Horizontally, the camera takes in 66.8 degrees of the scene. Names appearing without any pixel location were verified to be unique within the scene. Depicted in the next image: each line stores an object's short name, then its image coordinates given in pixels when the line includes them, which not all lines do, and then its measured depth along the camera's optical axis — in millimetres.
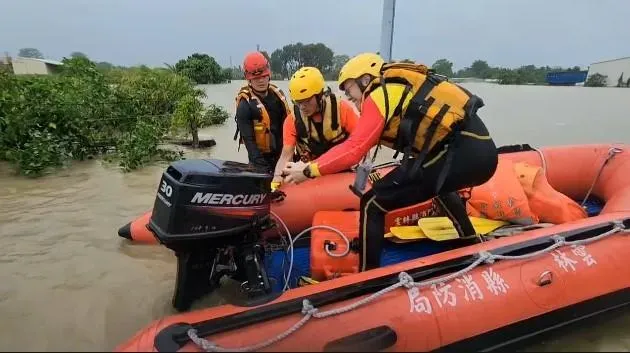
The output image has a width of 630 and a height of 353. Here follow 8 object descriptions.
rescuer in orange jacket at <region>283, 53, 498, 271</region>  2086
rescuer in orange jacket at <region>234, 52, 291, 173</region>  3500
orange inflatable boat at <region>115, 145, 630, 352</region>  1658
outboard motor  1988
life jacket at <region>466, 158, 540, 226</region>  2842
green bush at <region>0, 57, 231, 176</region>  5414
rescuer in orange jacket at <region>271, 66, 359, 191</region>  2953
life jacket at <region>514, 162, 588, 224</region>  2901
